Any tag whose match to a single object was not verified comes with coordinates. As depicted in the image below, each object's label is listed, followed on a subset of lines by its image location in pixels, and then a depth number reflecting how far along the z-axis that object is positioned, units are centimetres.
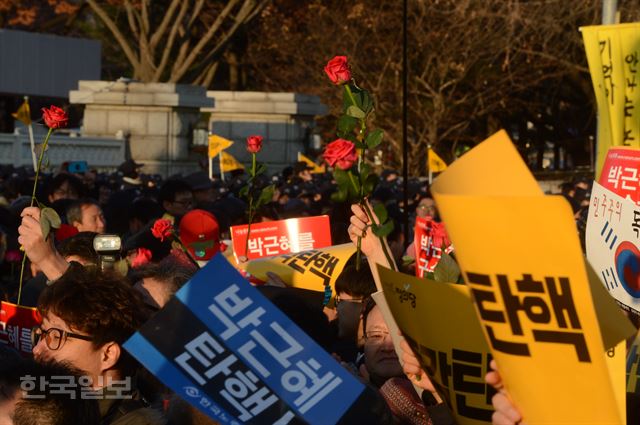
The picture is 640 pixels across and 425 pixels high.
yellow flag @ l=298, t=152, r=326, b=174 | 2448
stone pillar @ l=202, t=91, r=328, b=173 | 3052
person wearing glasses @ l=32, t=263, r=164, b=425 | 438
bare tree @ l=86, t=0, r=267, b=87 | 3058
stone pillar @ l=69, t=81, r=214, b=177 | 2702
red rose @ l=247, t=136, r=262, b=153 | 817
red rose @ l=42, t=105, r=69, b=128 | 596
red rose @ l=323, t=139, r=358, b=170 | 427
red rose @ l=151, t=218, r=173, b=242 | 759
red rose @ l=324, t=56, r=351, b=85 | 471
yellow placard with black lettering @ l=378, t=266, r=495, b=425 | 354
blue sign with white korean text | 340
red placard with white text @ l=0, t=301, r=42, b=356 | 557
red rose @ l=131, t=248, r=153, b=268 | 784
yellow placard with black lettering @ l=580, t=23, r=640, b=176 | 1009
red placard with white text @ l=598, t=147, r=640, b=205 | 637
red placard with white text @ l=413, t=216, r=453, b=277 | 835
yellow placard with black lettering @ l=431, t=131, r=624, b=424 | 297
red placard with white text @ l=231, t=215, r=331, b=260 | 859
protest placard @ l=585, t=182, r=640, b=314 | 556
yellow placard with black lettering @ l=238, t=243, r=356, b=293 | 743
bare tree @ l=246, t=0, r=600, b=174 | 3591
